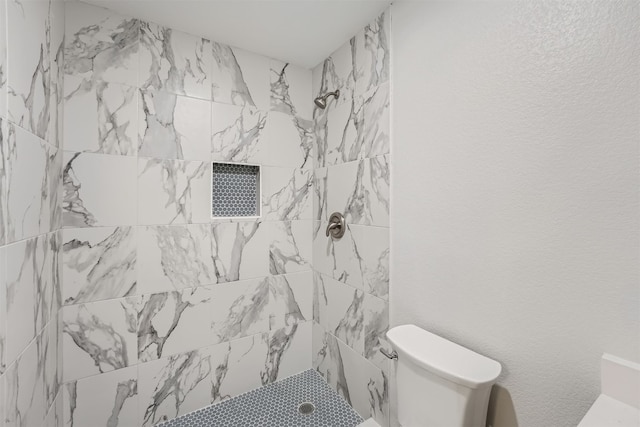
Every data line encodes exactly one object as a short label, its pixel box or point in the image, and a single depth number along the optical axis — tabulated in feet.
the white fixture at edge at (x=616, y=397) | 1.98
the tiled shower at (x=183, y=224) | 3.83
